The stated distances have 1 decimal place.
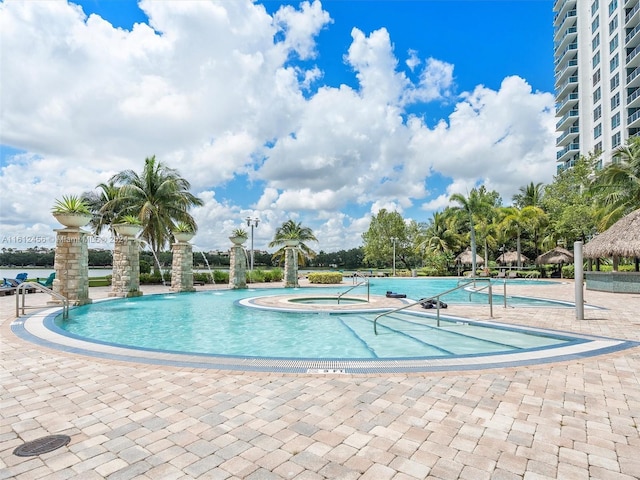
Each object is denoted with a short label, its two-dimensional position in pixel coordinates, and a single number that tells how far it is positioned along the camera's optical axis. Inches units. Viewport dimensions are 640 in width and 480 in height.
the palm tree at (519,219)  1229.7
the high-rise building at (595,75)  1422.2
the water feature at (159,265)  899.9
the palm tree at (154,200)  904.3
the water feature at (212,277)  928.9
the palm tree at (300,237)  1299.2
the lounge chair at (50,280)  624.7
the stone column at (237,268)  827.4
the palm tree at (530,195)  1489.9
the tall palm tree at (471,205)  1256.8
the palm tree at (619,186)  756.6
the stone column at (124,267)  608.1
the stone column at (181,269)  725.9
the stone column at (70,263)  467.5
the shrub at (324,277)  1032.8
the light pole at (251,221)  1045.7
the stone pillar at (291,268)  902.4
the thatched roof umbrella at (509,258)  1488.9
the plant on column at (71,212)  455.5
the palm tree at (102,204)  964.6
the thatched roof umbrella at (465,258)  1437.0
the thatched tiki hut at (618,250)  613.8
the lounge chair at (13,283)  620.5
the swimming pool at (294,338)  201.1
